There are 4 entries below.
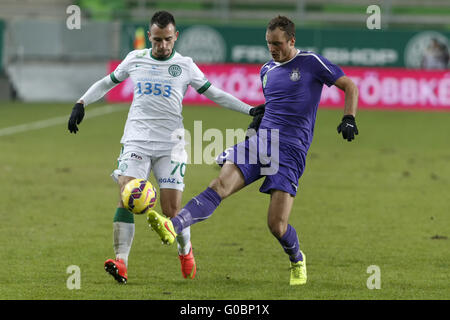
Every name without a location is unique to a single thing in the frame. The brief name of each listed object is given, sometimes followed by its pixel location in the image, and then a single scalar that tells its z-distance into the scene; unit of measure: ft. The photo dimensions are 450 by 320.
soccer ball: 44.93
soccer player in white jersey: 48.55
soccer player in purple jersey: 46.75
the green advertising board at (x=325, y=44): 193.67
